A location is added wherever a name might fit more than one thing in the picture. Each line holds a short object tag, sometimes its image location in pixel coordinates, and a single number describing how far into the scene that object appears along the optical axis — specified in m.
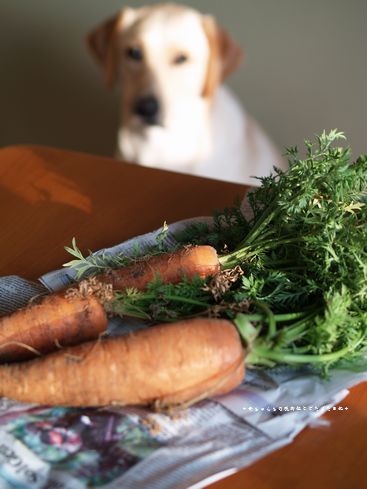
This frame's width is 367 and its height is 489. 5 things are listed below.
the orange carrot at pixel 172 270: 0.95
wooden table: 1.08
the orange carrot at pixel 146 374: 0.79
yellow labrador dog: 2.02
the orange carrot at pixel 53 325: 0.87
